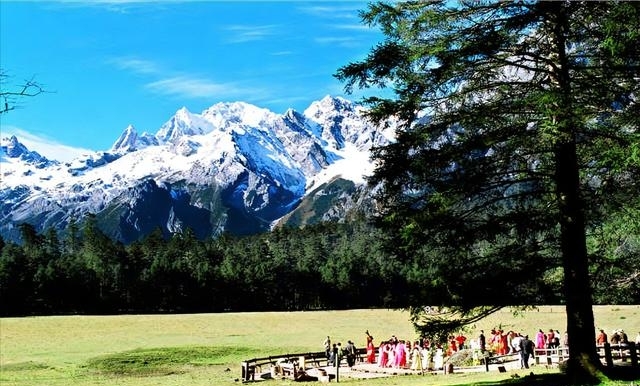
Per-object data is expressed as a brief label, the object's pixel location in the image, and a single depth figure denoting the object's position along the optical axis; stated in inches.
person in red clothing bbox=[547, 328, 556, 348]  1288.0
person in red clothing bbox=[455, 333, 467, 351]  1521.3
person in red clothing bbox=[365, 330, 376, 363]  1545.2
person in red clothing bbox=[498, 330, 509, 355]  1412.4
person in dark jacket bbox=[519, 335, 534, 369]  1134.2
